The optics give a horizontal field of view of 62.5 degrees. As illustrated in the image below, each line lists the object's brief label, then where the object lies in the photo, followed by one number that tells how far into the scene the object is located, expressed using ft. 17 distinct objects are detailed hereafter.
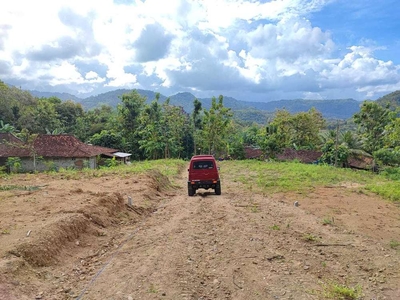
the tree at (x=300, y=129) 186.29
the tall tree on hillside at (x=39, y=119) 180.14
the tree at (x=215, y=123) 170.57
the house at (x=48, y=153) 115.44
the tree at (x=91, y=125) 196.62
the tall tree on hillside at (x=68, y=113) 216.74
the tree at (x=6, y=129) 136.98
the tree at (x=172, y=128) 173.58
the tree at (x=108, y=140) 174.09
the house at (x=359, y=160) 134.43
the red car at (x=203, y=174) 59.00
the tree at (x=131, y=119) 180.96
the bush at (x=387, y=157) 114.42
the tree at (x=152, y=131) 166.68
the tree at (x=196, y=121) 174.53
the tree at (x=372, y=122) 147.23
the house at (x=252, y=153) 184.15
